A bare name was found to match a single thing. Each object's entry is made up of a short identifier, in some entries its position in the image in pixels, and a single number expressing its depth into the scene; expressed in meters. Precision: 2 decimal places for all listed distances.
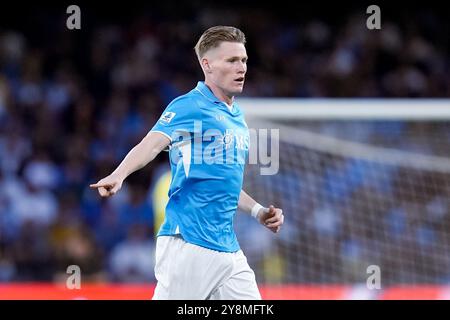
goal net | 17.05
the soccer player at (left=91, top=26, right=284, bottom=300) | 8.70
